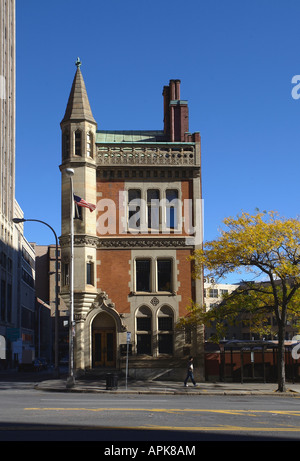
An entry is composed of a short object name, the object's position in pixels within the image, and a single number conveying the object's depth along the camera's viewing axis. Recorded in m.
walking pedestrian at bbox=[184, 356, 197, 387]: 32.53
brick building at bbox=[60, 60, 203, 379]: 37.69
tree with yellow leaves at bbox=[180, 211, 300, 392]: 32.06
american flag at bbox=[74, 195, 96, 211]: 34.03
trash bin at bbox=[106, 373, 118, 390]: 29.77
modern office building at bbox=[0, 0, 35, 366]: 79.38
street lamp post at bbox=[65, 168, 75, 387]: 30.84
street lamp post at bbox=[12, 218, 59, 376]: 36.84
